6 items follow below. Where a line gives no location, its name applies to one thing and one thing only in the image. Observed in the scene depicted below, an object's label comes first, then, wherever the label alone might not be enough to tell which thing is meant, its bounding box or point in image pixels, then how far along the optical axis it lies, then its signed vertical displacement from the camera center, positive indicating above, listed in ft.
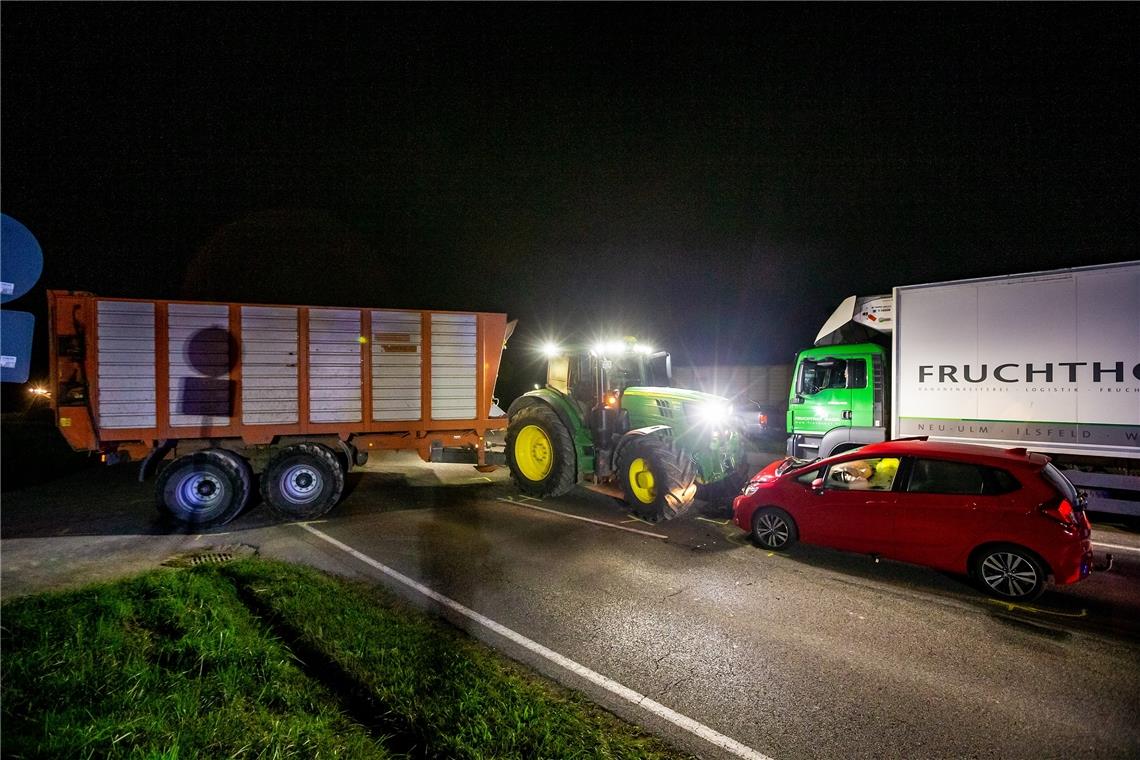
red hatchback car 16.65 -4.60
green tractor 26.48 -2.96
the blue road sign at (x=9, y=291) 9.07 +1.61
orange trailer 23.97 -0.49
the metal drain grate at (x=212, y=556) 20.76 -7.35
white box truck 23.26 +0.54
